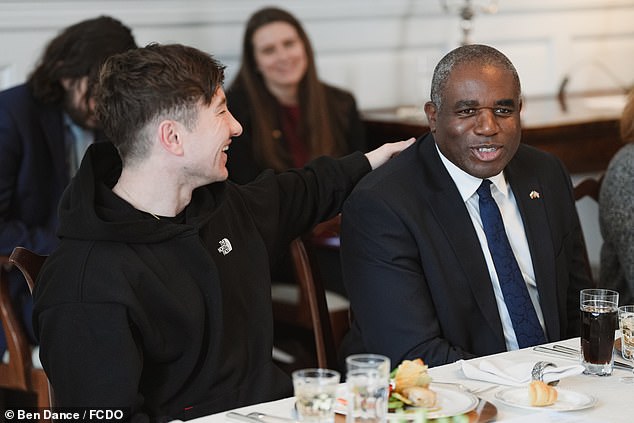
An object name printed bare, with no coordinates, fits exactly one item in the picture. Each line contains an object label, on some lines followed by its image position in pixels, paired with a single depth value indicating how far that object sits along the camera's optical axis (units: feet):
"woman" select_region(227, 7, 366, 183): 14.75
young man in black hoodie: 8.70
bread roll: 8.05
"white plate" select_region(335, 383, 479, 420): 7.81
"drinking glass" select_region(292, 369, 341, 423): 7.45
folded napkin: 8.36
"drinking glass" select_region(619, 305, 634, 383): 8.74
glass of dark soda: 8.58
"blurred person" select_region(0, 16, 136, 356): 12.46
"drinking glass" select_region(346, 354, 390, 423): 7.42
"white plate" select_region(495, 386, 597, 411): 8.05
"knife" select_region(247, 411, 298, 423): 7.85
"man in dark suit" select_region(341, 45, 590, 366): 9.76
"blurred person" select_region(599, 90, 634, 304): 11.39
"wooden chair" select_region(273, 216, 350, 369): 10.67
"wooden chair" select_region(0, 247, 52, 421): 10.79
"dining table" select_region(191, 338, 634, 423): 7.94
